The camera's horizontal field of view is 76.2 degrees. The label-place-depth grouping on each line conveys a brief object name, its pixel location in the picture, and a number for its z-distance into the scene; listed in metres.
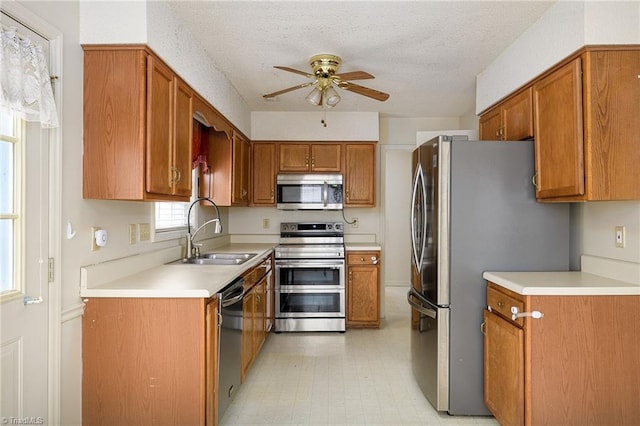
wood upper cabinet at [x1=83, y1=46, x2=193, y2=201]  1.98
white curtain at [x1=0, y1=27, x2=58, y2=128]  1.47
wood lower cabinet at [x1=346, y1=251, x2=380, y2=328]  4.43
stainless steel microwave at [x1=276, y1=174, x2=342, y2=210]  4.54
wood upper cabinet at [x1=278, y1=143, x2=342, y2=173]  4.62
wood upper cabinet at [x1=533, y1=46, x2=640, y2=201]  2.01
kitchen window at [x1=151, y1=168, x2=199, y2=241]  2.87
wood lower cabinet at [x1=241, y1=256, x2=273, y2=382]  2.89
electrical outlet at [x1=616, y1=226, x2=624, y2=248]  2.21
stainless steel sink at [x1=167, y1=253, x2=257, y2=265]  3.06
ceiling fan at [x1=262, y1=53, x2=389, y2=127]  2.92
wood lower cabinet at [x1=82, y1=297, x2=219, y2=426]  1.97
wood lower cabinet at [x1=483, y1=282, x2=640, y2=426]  2.01
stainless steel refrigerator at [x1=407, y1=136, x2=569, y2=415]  2.50
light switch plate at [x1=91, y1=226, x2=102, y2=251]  2.07
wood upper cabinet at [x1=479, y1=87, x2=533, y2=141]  2.57
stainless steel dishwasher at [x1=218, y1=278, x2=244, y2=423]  2.30
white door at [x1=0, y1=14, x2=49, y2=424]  1.56
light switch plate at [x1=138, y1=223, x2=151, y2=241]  2.57
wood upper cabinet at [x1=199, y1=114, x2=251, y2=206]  3.72
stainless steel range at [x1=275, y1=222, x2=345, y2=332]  4.32
